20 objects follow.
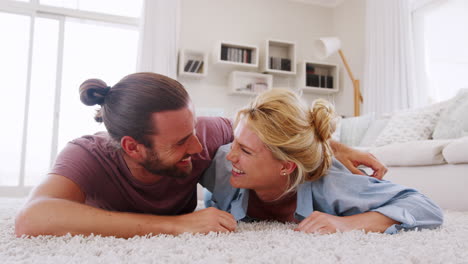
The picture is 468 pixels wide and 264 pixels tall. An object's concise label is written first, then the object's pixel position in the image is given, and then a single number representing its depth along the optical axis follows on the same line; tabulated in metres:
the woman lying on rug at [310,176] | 1.08
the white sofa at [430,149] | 1.91
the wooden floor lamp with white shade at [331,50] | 4.26
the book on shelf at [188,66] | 4.50
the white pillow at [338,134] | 3.70
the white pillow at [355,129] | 3.60
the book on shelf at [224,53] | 4.57
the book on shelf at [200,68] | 4.55
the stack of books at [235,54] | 4.57
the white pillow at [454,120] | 2.44
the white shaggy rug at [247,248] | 0.74
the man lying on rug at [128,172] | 0.95
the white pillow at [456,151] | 1.85
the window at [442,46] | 3.51
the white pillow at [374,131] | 3.38
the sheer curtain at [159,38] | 4.42
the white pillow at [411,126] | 2.77
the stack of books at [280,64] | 4.79
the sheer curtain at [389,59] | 3.89
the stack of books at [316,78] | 4.92
